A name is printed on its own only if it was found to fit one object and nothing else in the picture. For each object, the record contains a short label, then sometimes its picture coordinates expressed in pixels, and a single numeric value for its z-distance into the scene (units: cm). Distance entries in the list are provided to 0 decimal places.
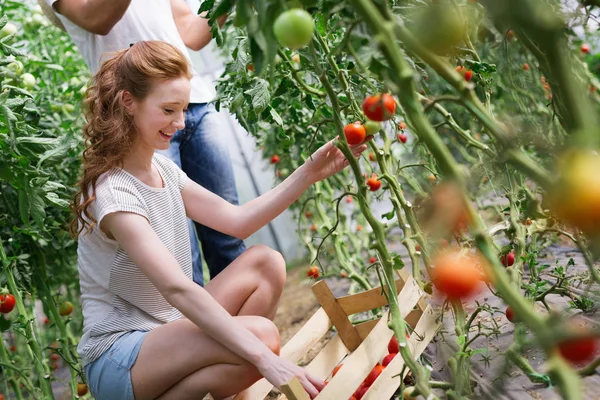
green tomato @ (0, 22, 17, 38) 219
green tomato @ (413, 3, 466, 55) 68
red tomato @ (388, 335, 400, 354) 152
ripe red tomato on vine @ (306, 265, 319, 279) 231
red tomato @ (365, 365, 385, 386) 151
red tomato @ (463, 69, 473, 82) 159
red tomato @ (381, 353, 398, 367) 152
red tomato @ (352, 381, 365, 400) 152
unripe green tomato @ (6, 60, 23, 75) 204
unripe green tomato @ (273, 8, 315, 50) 75
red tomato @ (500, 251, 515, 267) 150
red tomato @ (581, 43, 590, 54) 251
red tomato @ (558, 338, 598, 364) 62
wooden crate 133
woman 136
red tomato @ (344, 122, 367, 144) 130
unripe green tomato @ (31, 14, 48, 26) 279
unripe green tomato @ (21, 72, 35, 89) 226
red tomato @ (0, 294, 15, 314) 190
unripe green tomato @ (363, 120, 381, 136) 133
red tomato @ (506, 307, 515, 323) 135
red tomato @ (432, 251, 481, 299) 79
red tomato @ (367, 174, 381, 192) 169
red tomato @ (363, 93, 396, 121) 89
